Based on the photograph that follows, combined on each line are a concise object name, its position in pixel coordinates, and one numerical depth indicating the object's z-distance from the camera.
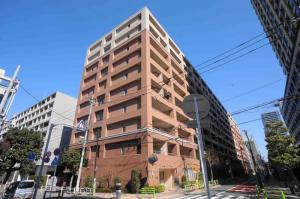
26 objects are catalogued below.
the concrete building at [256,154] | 98.41
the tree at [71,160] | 30.80
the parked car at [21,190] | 17.37
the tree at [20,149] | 32.74
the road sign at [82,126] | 25.44
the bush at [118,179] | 26.61
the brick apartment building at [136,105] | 28.19
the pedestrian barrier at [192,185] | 27.50
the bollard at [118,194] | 14.49
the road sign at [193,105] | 5.39
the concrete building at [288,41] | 28.95
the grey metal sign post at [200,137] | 4.51
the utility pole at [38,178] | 12.13
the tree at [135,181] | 24.17
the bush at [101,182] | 27.97
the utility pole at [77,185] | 24.66
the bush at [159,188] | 23.88
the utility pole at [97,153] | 29.29
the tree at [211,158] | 44.77
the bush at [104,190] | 26.40
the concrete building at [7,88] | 15.13
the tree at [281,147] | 26.38
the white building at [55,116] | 51.03
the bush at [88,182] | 28.92
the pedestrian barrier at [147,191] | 22.59
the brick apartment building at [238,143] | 99.12
